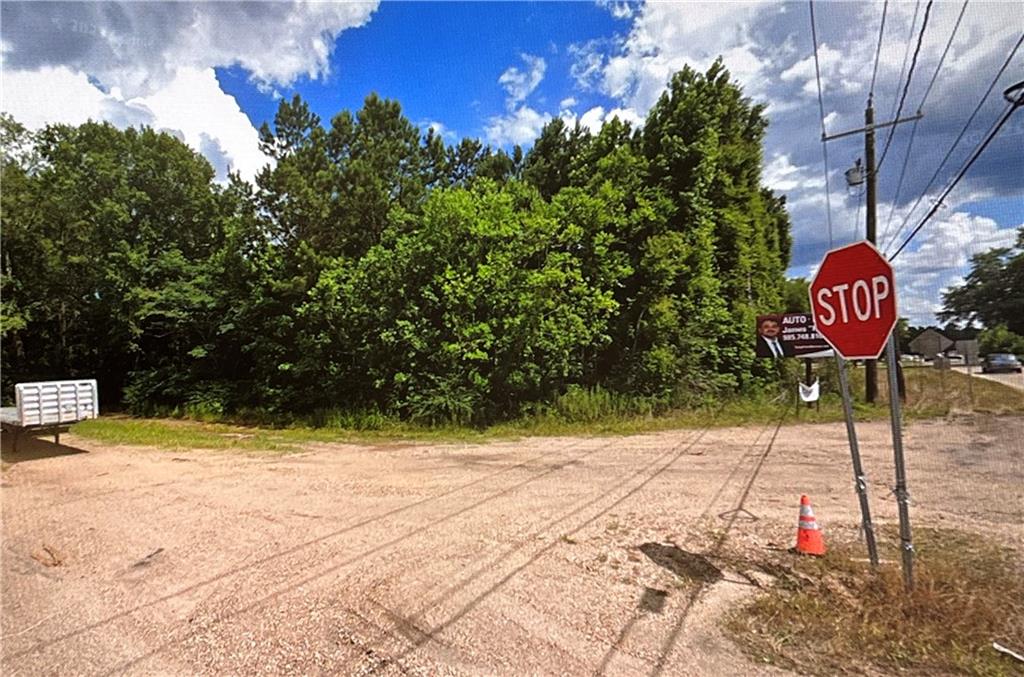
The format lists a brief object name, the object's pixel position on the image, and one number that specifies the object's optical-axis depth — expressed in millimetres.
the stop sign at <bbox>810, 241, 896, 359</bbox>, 3330
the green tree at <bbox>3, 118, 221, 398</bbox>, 20312
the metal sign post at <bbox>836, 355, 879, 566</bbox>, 3666
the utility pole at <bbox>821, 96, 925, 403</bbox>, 14555
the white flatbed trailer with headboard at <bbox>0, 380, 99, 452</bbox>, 8484
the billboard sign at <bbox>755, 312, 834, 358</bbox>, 13072
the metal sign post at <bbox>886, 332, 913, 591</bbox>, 3365
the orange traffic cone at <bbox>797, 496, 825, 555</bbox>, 4277
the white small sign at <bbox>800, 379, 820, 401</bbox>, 9230
